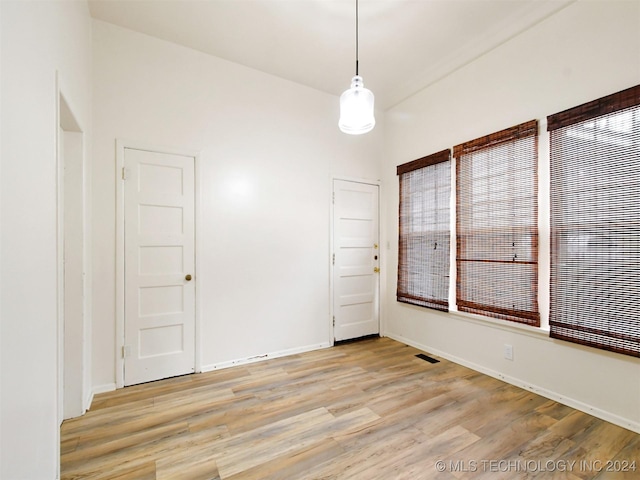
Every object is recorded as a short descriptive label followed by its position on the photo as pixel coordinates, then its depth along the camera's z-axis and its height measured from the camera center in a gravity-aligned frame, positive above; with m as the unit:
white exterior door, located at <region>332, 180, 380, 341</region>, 3.88 -0.28
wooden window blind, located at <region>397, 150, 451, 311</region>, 3.35 +0.10
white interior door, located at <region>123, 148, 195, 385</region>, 2.71 -0.25
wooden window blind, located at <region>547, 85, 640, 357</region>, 2.03 +0.13
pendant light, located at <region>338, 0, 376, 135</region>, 2.08 +0.94
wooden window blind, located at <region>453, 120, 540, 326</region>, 2.59 +0.15
